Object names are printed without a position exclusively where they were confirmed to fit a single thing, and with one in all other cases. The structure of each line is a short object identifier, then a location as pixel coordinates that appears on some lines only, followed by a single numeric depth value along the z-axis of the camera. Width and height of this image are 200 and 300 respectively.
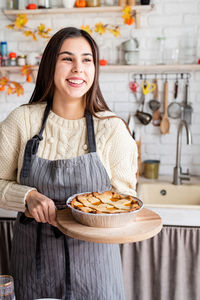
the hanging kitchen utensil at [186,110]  2.57
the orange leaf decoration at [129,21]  2.44
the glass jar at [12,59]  2.58
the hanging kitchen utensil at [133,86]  2.61
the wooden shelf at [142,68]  2.43
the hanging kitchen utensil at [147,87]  2.60
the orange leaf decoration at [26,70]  2.54
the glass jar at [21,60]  2.56
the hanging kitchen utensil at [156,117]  2.64
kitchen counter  2.41
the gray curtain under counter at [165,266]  1.96
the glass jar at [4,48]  2.60
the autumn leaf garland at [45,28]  2.44
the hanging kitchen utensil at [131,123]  2.37
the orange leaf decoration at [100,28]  2.49
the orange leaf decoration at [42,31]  2.55
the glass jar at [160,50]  2.53
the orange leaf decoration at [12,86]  2.66
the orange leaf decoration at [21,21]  2.54
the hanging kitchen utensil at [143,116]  2.61
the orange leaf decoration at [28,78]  2.56
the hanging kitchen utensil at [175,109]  2.59
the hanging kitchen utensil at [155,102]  2.61
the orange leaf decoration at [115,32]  2.49
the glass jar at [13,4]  2.54
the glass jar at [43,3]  2.49
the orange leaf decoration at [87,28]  2.45
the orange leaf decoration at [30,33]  2.56
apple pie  1.01
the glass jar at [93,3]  2.44
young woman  1.26
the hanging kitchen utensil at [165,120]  2.57
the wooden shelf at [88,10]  2.38
